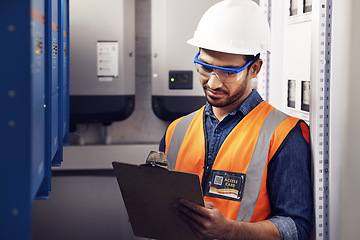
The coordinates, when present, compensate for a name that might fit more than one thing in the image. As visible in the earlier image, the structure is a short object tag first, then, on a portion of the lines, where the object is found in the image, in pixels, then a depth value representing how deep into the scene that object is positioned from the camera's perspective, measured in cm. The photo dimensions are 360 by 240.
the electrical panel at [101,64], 305
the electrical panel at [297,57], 186
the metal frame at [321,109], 158
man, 162
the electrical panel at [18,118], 93
